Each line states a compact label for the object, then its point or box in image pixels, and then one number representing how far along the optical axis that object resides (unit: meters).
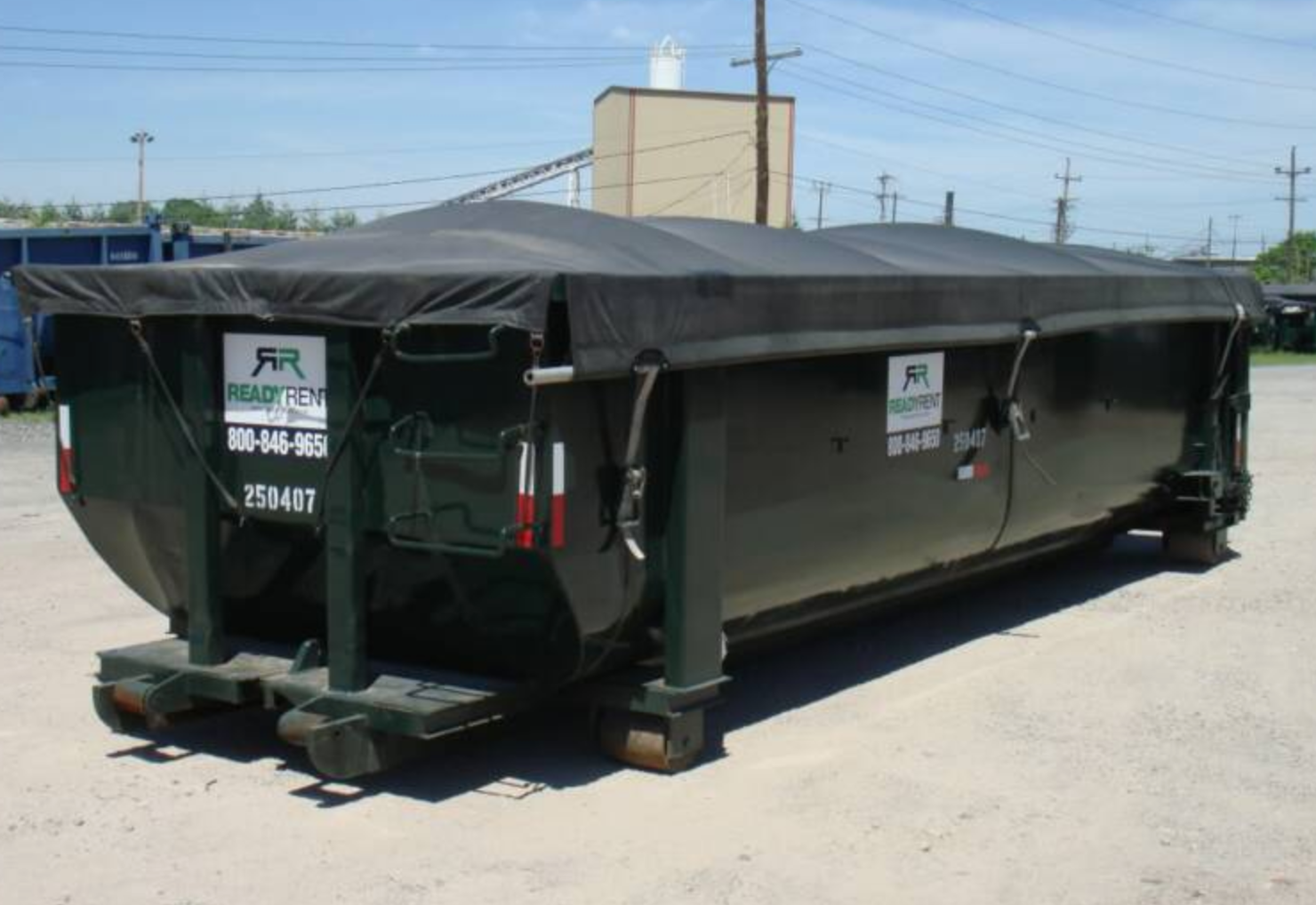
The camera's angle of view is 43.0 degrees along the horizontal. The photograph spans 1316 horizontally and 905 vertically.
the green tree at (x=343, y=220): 70.55
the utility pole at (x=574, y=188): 54.44
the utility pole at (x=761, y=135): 32.09
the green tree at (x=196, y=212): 65.71
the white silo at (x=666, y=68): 49.88
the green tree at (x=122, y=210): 64.94
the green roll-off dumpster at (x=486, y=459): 5.55
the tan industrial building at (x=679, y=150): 54.47
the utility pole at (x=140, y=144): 65.01
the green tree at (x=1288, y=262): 95.38
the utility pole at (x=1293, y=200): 93.88
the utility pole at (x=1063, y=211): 80.38
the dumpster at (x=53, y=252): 19.36
